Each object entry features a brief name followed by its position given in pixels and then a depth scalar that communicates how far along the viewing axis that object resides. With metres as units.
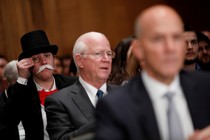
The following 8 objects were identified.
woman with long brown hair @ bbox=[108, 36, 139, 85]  6.26
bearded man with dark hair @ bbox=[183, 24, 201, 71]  6.39
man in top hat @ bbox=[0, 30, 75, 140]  5.96
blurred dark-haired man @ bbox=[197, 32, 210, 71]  8.35
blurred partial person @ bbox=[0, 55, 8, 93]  8.96
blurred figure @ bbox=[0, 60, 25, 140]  6.11
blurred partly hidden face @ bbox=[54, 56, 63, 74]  10.69
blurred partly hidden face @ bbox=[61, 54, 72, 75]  11.03
